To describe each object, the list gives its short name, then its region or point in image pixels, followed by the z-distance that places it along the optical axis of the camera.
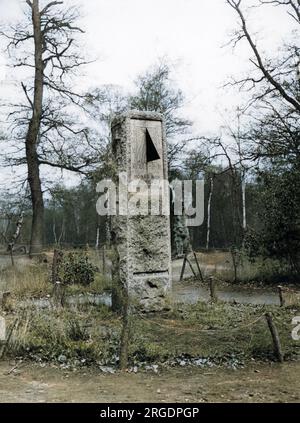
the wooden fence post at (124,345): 6.50
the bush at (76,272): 13.86
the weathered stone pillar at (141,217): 9.24
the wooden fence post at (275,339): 6.66
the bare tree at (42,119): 20.81
